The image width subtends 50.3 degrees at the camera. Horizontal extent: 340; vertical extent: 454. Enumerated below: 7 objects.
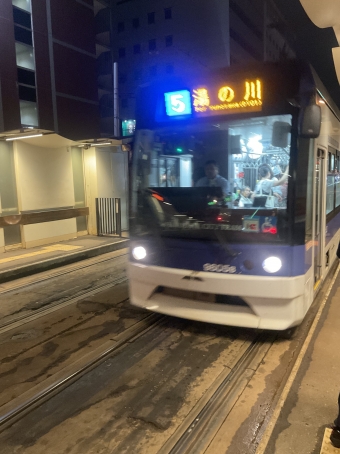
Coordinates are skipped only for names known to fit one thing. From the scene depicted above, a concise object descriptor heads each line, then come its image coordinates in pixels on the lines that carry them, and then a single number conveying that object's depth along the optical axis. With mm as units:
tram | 4059
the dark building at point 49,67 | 13531
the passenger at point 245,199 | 4230
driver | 4371
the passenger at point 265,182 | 4121
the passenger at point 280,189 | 4059
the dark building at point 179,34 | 38625
